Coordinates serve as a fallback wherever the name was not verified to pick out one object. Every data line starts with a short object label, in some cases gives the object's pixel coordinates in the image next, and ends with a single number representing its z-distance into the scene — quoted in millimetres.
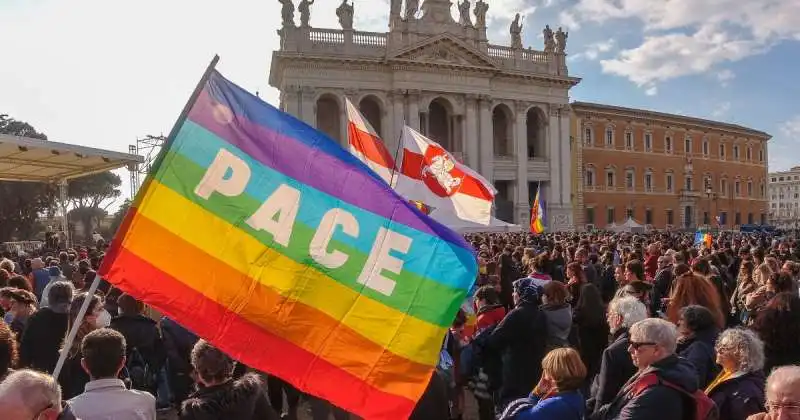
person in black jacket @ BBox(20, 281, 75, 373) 5117
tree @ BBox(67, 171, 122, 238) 52969
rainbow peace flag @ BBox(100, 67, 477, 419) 3322
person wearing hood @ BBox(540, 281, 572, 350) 5473
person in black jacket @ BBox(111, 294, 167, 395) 5395
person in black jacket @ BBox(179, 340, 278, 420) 3174
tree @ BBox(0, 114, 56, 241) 44062
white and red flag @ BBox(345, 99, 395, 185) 9992
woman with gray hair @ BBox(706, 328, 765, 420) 3498
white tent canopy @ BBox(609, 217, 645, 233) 44438
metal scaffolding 28944
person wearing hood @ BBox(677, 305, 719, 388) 4391
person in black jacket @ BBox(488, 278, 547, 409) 5301
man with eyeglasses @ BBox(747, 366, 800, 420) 2562
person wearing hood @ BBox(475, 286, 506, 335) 5859
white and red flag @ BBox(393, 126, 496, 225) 10766
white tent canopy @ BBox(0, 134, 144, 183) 13785
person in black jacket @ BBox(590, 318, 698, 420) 3273
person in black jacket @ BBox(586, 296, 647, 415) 4234
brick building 53406
